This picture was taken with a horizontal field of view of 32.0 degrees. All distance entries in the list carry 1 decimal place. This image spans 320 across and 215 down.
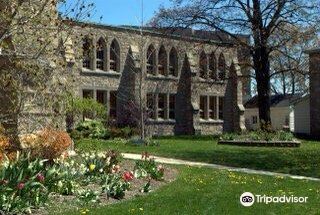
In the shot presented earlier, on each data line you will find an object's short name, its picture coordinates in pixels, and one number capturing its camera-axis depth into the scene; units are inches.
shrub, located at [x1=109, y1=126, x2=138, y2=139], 1274.6
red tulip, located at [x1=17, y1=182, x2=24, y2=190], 346.3
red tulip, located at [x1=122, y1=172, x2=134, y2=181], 427.5
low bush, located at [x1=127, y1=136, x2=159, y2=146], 1000.1
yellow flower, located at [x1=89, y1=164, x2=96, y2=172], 449.7
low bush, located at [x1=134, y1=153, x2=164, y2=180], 507.2
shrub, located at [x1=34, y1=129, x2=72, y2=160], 529.3
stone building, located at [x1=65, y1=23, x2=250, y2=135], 1480.1
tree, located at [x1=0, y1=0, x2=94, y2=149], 401.7
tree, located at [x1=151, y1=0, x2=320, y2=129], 1304.1
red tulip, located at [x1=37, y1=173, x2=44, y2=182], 374.8
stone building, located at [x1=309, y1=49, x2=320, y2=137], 1577.3
